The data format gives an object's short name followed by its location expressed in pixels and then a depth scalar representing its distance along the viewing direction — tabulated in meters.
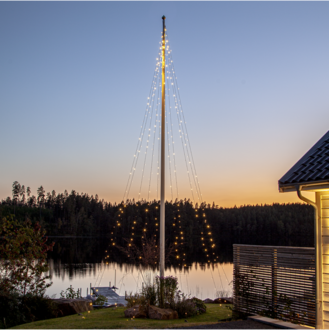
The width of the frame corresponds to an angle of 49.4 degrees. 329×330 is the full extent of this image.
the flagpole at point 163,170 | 11.18
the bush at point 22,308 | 10.31
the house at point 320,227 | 6.52
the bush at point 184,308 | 10.02
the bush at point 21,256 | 11.66
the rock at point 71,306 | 11.62
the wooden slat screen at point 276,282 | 7.15
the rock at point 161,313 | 9.30
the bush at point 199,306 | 10.78
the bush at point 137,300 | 10.38
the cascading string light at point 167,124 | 12.37
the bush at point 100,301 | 14.45
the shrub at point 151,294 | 10.45
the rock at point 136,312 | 9.48
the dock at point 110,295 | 17.93
